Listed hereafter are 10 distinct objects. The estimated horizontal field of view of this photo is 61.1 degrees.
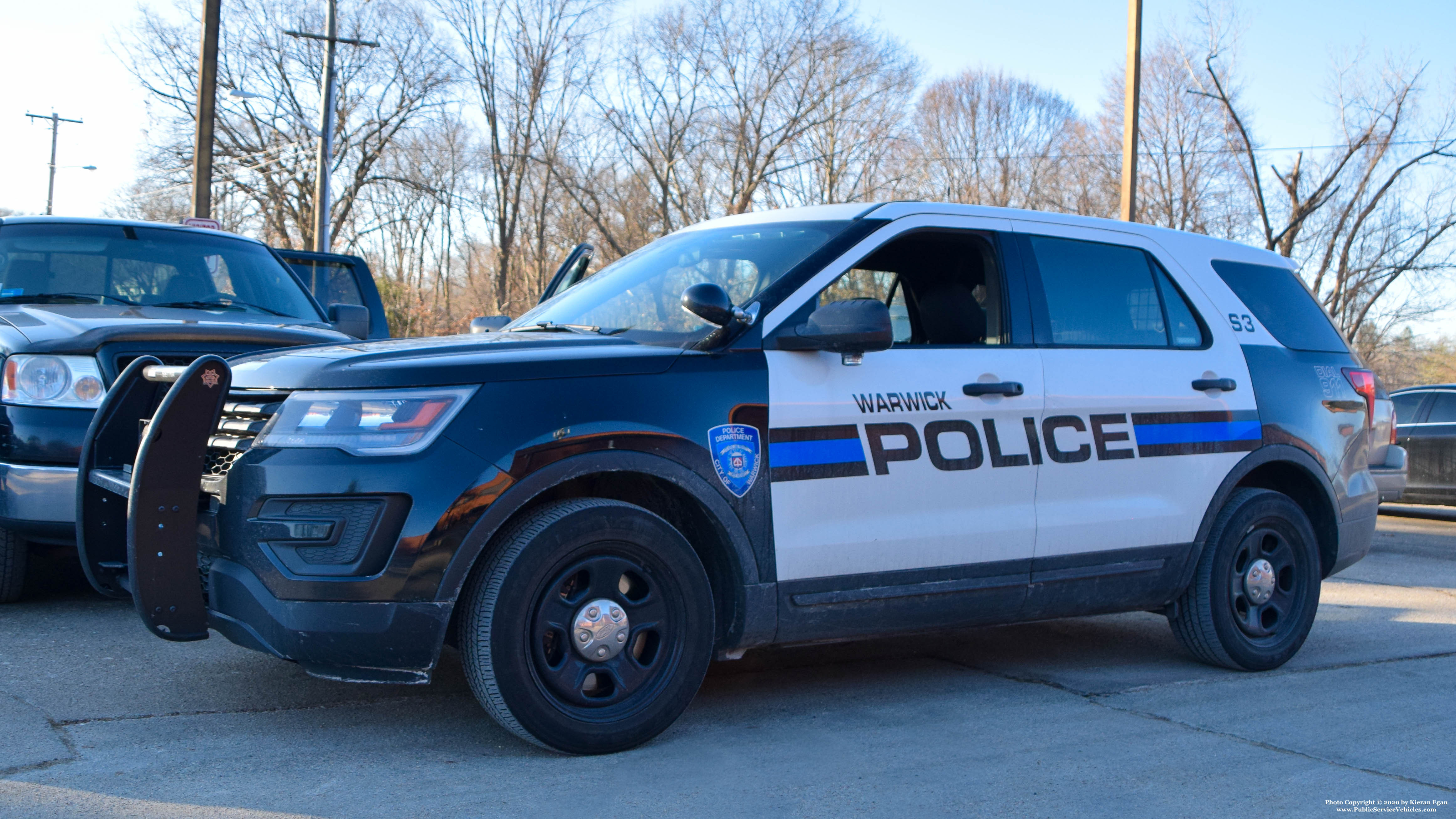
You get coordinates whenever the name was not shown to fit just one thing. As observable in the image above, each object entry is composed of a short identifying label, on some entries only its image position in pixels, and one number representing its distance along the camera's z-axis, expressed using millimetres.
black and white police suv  3584
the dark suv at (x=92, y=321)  5207
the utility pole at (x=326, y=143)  24219
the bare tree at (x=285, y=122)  37312
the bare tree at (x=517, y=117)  37625
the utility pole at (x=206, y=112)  17875
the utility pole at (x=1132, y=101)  19656
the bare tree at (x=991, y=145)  41219
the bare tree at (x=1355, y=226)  32406
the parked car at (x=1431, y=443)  12695
